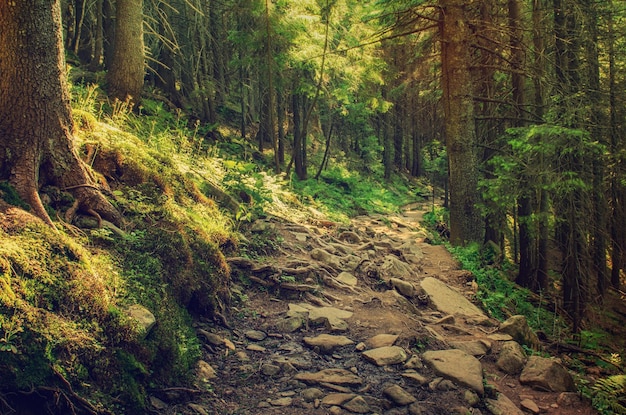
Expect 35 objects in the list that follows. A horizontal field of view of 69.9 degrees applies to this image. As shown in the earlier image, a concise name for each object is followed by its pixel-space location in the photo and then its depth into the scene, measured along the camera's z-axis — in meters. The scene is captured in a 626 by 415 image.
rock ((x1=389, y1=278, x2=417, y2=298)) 7.81
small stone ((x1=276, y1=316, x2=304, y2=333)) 5.70
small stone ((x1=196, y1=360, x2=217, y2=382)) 4.33
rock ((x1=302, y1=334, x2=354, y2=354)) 5.27
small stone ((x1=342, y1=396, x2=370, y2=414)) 4.05
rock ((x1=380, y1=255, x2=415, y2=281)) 8.61
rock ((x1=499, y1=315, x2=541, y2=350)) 6.71
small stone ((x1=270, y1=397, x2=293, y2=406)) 4.12
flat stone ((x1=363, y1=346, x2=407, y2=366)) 4.97
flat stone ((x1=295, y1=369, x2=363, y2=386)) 4.53
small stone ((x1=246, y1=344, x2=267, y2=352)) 5.13
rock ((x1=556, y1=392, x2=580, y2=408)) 5.02
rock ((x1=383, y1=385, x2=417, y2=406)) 4.22
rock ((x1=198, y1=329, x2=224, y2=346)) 5.02
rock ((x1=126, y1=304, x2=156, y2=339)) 3.88
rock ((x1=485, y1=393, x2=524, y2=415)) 4.42
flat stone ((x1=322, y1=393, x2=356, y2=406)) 4.14
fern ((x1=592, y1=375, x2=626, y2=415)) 5.26
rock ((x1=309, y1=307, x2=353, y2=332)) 5.89
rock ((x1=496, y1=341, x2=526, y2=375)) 5.53
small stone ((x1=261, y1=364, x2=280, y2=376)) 4.62
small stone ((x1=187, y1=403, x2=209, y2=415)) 3.74
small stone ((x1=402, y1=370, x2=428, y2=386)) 4.61
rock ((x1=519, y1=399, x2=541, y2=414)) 4.77
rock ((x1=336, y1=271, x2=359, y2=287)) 7.77
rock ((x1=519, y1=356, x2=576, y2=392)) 5.25
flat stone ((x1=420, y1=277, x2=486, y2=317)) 7.43
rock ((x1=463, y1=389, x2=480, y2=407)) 4.36
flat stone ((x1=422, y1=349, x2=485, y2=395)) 4.64
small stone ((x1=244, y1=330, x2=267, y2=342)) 5.42
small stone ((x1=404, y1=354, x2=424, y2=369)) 4.92
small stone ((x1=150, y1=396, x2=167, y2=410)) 3.60
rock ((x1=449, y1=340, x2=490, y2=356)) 5.77
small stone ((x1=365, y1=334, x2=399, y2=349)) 5.41
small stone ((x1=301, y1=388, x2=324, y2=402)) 4.23
